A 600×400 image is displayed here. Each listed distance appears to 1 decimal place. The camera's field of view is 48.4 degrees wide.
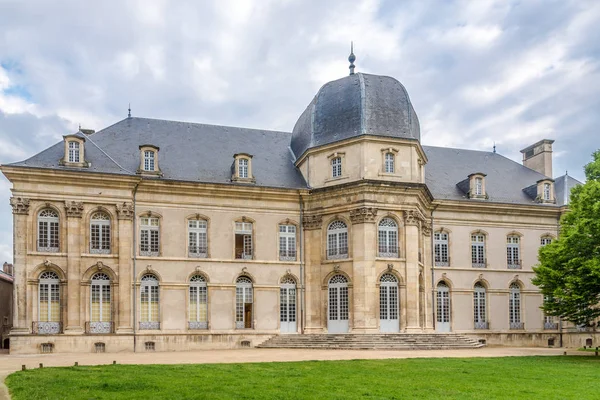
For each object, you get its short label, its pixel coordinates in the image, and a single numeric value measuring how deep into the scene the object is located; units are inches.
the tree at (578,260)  940.6
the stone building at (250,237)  1163.3
